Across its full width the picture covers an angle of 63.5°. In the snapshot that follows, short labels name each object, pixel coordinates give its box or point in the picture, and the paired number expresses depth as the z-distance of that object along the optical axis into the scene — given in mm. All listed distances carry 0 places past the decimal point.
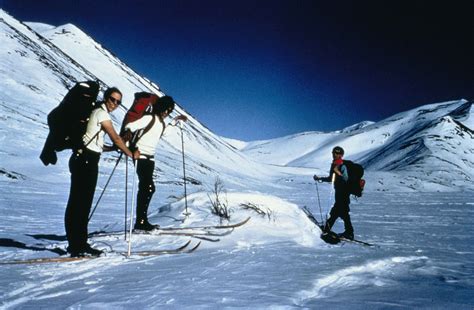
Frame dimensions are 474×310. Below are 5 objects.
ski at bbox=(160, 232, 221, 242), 5074
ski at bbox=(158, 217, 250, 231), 5620
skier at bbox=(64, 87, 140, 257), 4176
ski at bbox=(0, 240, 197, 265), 3822
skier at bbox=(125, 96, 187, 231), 5532
